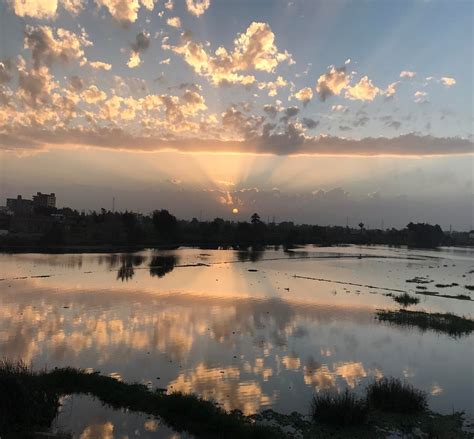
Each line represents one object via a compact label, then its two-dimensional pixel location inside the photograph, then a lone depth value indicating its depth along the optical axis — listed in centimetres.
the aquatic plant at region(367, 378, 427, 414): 1152
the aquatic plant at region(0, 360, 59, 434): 964
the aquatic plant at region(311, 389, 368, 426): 1051
